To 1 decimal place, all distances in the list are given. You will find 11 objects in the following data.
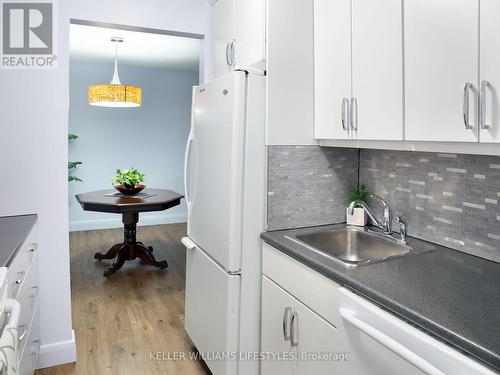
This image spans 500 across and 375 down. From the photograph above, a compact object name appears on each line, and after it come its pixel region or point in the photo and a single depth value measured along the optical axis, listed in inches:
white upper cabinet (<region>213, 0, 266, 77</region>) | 75.1
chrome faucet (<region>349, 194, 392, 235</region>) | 74.7
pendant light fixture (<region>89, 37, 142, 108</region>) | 156.3
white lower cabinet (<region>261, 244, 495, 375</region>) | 39.8
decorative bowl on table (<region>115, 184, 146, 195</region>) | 160.1
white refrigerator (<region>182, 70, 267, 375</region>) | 72.1
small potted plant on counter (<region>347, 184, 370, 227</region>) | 80.7
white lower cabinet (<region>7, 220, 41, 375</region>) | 61.2
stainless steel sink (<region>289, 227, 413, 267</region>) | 73.0
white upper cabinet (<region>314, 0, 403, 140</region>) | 58.1
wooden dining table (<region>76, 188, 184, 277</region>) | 141.0
